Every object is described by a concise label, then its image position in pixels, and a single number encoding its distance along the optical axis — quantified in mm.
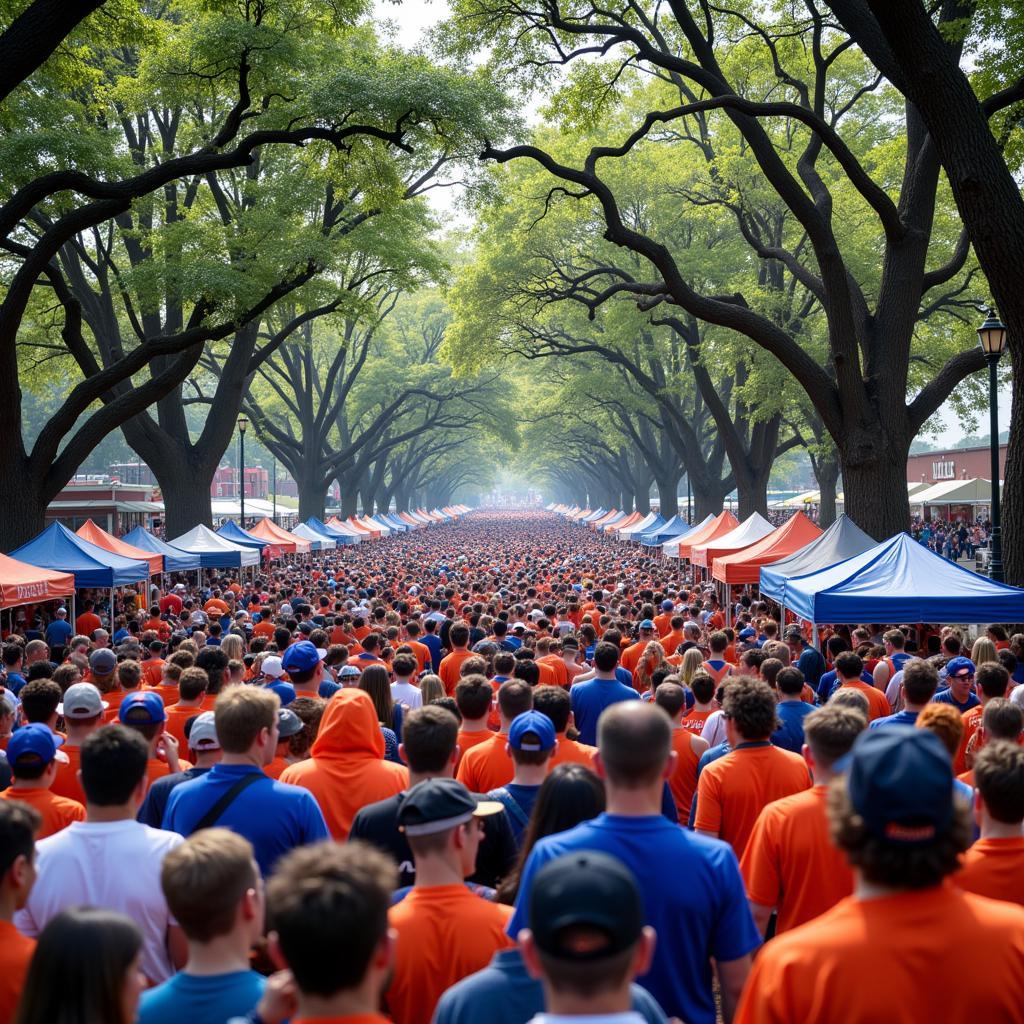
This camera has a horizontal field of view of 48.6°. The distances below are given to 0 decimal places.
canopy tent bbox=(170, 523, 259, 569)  23500
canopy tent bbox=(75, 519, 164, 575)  19469
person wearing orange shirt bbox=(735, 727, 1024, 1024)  2412
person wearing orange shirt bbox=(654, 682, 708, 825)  6676
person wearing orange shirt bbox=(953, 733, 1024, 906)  3658
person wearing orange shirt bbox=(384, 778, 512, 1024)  3271
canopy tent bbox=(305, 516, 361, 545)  41312
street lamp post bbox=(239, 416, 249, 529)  33500
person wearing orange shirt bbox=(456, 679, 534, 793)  5922
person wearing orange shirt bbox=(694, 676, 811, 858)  5082
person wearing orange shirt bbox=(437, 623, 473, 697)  10298
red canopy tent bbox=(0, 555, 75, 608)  13602
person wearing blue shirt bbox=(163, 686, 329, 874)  4352
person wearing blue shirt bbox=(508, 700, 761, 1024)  3176
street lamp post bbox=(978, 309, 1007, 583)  13758
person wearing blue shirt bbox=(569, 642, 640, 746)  8289
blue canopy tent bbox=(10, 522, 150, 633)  16812
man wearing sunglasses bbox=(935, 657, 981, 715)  8039
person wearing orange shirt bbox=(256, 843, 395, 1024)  2309
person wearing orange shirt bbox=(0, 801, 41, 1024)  3125
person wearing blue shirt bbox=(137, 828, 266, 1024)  2717
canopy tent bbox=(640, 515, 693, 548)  35375
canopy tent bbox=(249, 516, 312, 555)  31484
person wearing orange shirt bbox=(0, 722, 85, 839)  4859
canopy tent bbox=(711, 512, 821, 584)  17344
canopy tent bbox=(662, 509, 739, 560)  24094
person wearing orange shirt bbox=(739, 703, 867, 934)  4070
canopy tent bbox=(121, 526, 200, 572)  21422
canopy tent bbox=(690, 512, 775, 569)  20547
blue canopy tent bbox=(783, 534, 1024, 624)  11080
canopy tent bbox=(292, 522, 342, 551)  38500
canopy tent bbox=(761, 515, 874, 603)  14469
